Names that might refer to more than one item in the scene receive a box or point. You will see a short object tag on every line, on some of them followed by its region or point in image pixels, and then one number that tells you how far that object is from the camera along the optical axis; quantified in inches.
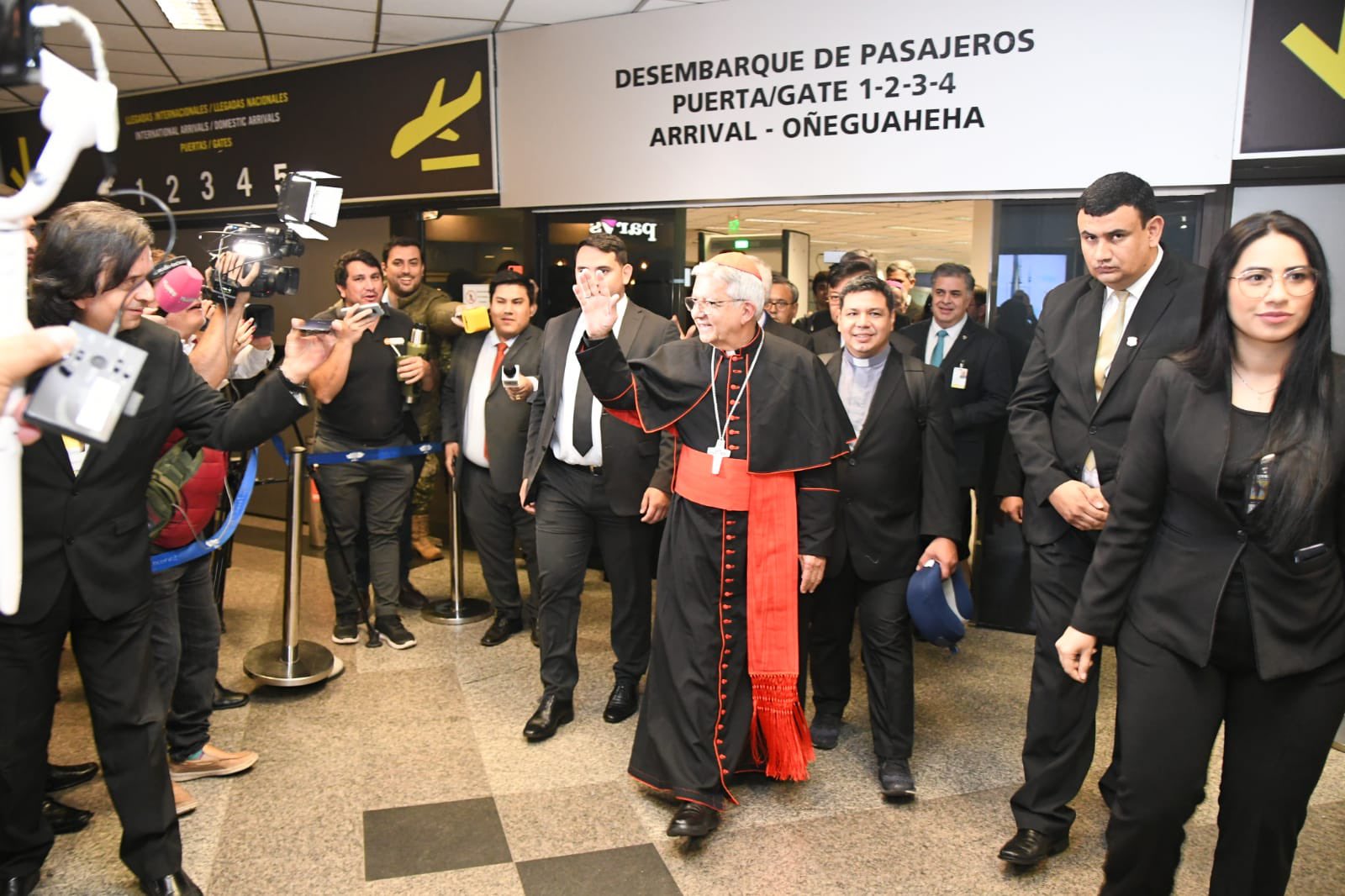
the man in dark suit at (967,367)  178.5
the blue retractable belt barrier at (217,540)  123.6
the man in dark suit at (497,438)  179.0
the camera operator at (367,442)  176.7
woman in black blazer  76.7
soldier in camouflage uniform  200.7
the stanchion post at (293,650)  158.7
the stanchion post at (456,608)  195.8
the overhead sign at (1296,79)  145.9
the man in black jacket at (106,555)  87.6
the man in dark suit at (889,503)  130.6
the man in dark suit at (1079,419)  108.3
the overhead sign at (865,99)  157.6
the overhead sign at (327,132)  230.4
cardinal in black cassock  119.3
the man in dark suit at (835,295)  162.6
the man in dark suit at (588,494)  147.9
